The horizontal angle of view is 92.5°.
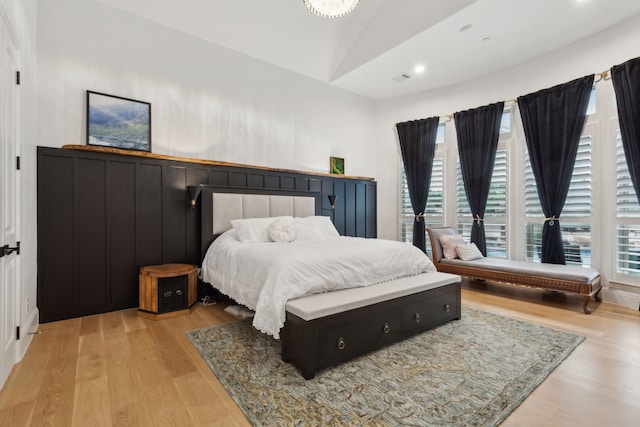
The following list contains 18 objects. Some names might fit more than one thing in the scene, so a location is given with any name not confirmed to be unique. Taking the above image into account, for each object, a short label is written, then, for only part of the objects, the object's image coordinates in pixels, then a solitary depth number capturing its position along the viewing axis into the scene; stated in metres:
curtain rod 3.70
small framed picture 5.58
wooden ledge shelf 3.14
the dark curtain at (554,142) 3.91
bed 2.12
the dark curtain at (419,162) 5.52
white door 1.94
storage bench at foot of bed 2.04
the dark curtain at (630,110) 3.40
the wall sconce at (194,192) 3.68
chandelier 2.73
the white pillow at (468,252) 4.43
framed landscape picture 3.31
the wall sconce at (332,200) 5.24
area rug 1.66
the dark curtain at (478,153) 4.74
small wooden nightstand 3.12
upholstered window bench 3.35
